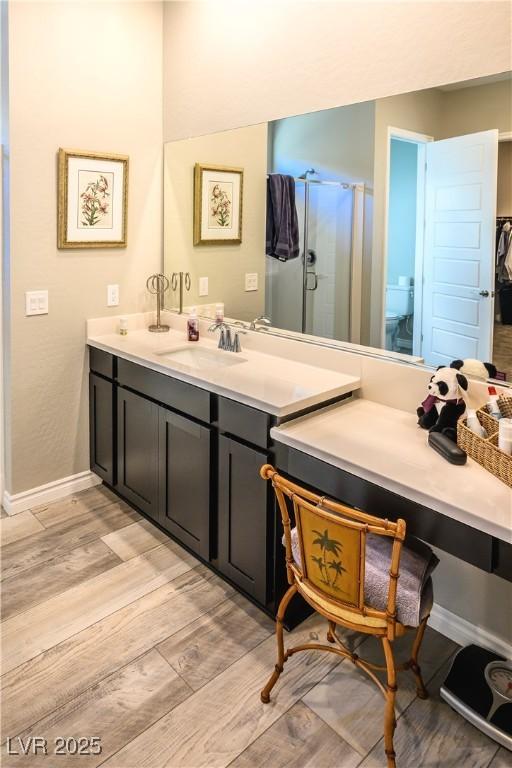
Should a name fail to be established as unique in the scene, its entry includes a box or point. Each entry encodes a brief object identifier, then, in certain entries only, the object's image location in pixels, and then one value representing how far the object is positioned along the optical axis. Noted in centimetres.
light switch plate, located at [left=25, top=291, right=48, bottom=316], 271
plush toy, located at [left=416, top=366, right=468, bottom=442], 175
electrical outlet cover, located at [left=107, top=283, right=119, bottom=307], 302
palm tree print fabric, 139
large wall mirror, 177
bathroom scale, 160
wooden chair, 136
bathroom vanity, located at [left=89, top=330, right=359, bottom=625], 199
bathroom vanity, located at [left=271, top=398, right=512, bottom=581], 134
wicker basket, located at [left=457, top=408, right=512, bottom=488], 146
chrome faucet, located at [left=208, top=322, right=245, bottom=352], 270
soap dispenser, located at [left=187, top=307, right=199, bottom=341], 290
